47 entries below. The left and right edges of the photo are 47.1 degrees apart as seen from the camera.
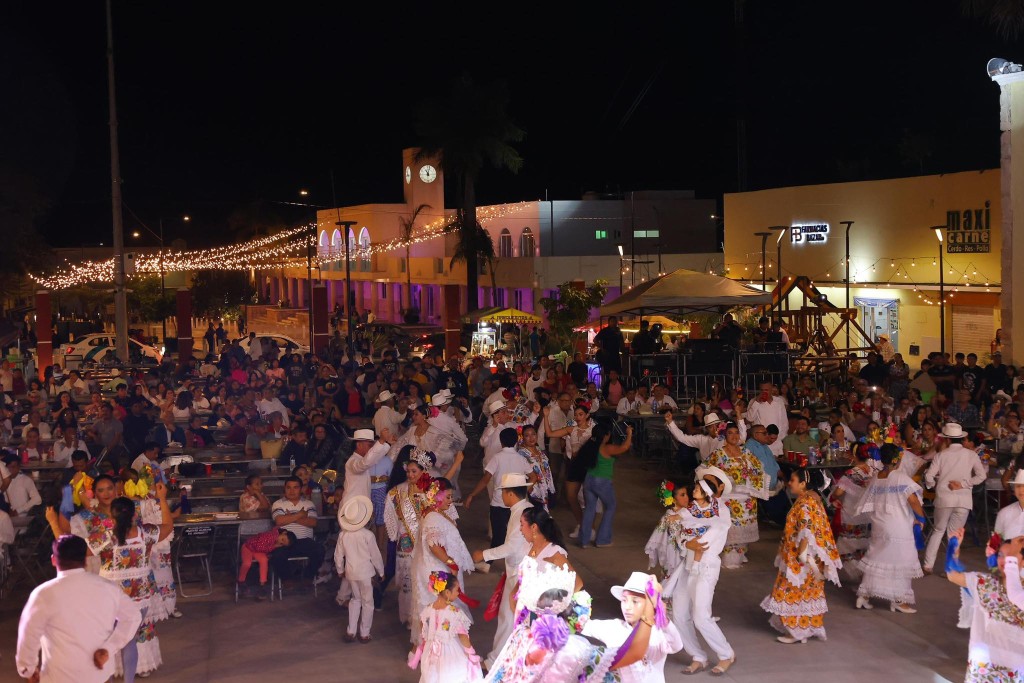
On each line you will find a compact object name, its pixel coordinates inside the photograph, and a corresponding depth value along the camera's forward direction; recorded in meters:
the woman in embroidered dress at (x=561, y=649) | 6.00
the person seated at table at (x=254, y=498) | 10.81
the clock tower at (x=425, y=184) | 52.12
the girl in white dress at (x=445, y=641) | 7.50
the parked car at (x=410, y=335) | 32.31
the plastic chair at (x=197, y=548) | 10.82
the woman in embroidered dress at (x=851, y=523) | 10.62
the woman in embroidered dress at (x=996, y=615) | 7.22
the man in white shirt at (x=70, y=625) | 6.22
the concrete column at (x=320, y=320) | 28.92
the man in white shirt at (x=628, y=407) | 16.66
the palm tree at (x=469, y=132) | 41.19
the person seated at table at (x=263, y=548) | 10.52
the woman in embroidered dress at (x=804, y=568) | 9.10
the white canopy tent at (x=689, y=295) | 18.73
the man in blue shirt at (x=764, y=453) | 11.74
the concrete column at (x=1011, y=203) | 21.58
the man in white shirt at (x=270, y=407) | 16.59
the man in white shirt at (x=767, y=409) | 13.91
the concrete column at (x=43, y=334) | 26.03
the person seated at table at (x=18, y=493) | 11.44
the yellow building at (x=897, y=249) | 27.33
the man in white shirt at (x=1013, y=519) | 8.43
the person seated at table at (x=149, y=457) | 11.07
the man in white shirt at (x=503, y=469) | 10.66
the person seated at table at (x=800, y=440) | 12.70
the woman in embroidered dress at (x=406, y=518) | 9.03
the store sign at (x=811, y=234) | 32.94
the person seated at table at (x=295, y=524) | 10.57
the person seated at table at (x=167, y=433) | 15.11
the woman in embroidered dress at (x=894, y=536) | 9.84
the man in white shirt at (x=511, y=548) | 8.07
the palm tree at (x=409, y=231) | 49.75
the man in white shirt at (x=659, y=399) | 16.53
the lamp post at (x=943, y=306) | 26.05
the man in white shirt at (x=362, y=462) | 9.95
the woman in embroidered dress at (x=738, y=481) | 10.90
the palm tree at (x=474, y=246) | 40.59
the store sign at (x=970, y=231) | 26.95
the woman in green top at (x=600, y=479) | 11.88
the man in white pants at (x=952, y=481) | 10.80
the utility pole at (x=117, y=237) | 26.77
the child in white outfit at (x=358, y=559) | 9.22
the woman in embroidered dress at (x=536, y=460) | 10.92
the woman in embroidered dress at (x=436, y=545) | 8.35
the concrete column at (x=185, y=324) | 27.18
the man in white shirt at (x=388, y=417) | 13.69
